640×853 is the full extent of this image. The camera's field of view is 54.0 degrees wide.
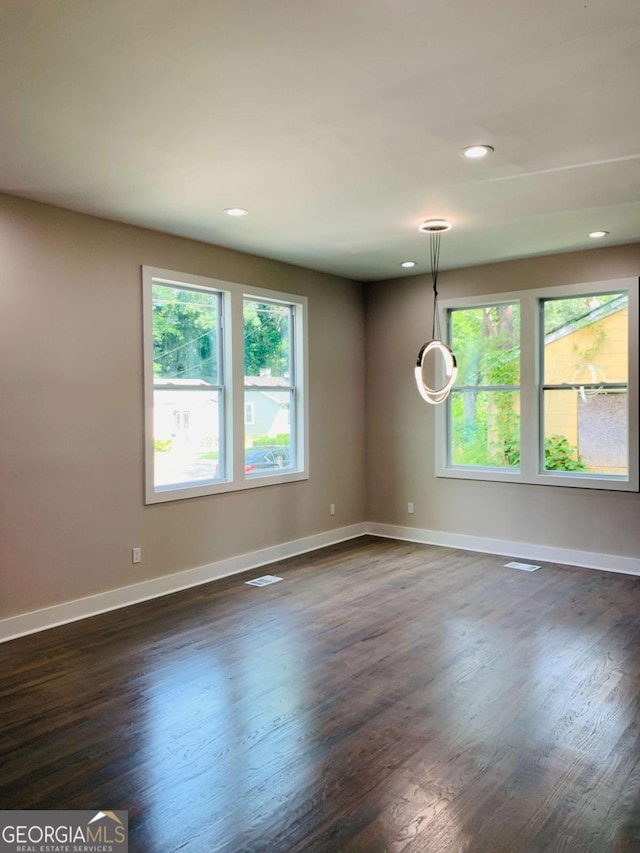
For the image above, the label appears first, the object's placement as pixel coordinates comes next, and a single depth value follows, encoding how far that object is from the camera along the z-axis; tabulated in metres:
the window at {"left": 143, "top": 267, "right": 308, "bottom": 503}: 4.87
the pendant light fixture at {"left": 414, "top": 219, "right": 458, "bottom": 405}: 4.62
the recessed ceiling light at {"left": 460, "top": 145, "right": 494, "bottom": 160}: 3.19
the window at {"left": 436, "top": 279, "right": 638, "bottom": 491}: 5.43
